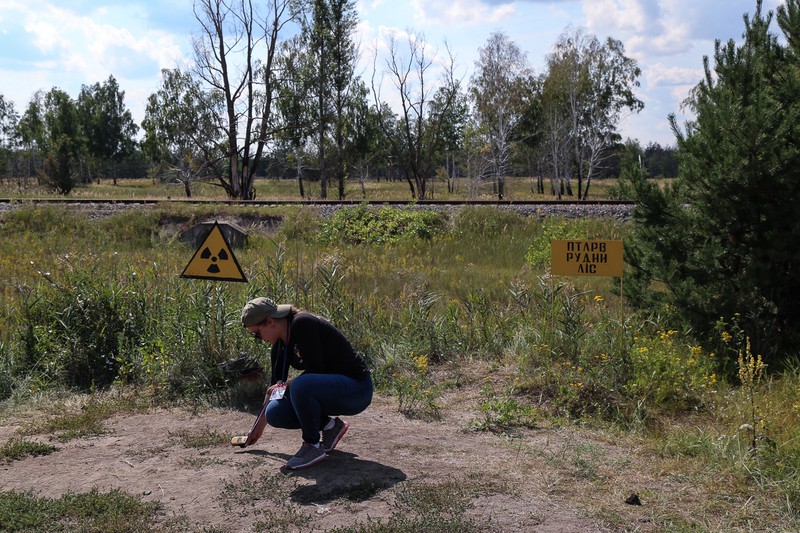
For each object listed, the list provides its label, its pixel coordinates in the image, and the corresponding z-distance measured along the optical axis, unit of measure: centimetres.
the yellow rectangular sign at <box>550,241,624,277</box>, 746
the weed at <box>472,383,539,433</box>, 631
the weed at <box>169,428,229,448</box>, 596
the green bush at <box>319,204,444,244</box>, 1730
